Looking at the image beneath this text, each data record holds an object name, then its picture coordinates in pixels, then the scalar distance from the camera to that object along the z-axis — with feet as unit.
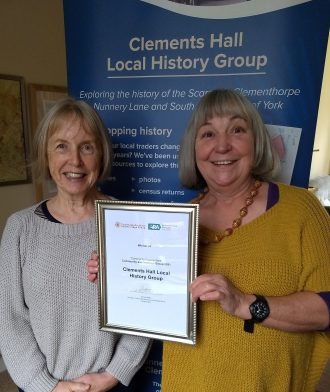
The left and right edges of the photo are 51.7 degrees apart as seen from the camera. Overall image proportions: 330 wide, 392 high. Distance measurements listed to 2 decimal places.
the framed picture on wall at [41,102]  10.72
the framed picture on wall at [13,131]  9.91
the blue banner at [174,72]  4.82
